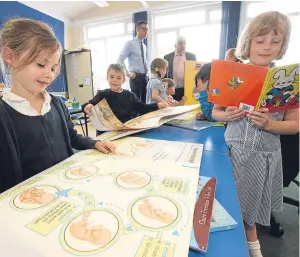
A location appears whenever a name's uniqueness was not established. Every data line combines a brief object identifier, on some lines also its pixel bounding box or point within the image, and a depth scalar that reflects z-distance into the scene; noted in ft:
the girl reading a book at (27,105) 1.81
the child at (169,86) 6.48
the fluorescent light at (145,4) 14.03
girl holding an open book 2.22
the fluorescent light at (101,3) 14.34
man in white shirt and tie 8.95
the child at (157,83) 5.99
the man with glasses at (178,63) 7.83
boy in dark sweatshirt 5.19
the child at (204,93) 3.49
